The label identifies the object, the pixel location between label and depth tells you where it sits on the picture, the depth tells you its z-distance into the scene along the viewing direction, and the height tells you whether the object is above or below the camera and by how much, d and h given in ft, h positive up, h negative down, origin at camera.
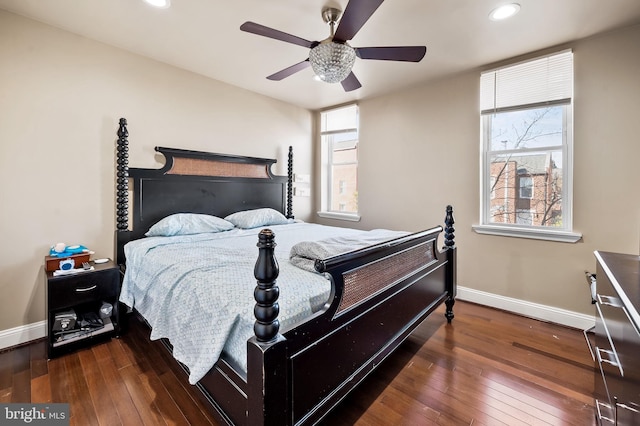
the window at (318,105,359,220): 14.17 +2.51
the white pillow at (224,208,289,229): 10.92 -0.35
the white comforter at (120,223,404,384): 4.15 -1.47
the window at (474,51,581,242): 8.77 +2.11
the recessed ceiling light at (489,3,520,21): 6.67 +4.88
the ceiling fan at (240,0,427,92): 5.62 +3.68
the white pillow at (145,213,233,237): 8.89 -0.55
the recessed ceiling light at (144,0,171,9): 6.66 +4.92
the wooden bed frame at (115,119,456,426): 3.49 -1.79
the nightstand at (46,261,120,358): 6.93 -2.71
